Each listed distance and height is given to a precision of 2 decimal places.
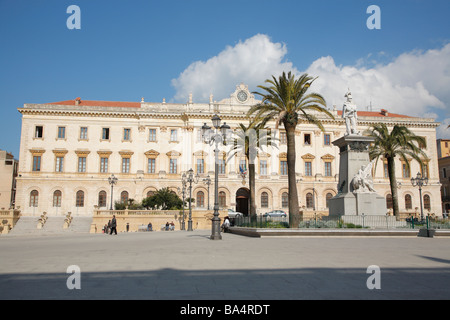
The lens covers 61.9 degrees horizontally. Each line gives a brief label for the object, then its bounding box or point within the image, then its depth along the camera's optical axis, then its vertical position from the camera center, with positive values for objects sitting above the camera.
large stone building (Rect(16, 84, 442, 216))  47.28 +6.65
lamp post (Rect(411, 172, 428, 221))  33.89 +2.44
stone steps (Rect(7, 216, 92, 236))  36.26 -1.65
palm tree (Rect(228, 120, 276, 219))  31.55 +6.69
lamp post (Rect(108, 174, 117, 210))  38.72 +3.09
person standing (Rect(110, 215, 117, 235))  27.55 -1.03
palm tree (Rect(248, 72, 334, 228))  22.97 +6.80
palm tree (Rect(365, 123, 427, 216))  31.25 +5.64
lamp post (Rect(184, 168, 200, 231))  30.19 -0.89
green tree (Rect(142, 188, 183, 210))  40.81 +0.93
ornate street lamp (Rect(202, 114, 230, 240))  17.39 +1.19
